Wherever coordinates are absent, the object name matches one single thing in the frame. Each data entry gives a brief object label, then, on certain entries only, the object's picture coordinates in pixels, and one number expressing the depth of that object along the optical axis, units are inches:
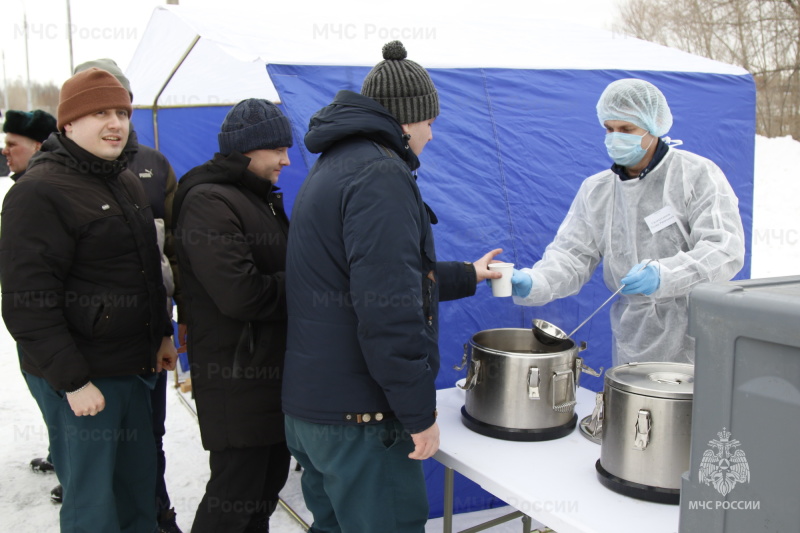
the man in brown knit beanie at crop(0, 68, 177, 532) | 76.1
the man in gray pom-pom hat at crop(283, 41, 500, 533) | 58.7
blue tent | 113.9
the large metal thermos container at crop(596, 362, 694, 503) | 55.0
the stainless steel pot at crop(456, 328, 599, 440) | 67.7
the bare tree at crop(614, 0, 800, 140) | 518.6
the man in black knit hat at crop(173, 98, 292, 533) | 80.1
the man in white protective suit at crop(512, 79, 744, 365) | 75.1
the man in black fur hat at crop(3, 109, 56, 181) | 116.3
